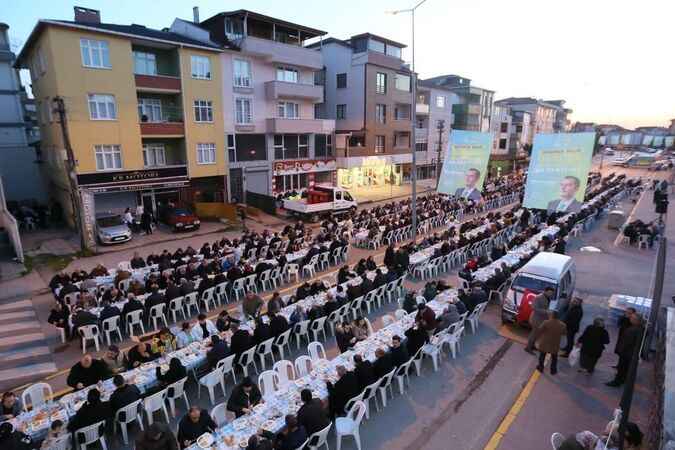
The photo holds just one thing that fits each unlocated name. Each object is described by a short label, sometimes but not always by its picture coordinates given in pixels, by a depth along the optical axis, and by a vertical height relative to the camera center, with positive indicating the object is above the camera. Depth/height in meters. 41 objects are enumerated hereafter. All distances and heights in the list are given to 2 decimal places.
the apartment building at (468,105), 56.38 +5.44
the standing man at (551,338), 9.03 -4.49
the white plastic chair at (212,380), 7.98 -4.81
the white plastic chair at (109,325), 10.57 -4.90
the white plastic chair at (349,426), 6.75 -4.84
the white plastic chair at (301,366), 8.36 -4.72
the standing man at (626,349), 8.58 -4.49
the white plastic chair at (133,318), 11.05 -4.92
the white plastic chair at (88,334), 10.28 -5.02
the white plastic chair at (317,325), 10.48 -4.88
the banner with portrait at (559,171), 11.78 -0.88
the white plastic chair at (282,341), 9.55 -4.84
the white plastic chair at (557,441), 6.01 -4.58
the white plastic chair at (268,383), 7.65 -4.71
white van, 11.24 -4.15
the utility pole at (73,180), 18.55 -1.94
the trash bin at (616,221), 25.42 -5.01
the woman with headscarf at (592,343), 8.92 -4.60
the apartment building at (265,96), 29.39 +3.62
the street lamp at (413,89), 17.20 +2.10
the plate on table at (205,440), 5.97 -4.52
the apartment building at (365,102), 38.56 +4.11
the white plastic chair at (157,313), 11.40 -4.92
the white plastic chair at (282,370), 7.97 -4.65
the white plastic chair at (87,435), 6.44 -4.79
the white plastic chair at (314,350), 8.92 -4.72
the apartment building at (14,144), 31.77 -0.20
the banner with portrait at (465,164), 14.72 -0.83
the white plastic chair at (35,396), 7.48 -4.87
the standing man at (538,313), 10.05 -4.31
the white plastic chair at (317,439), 6.30 -4.82
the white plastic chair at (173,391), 7.59 -4.83
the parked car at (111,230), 21.08 -4.72
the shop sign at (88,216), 20.90 -4.04
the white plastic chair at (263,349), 9.16 -4.80
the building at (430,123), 47.31 +2.34
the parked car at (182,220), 23.74 -4.69
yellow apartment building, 21.62 +1.91
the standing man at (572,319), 9.98 -4.45
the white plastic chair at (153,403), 7.17 -4.77
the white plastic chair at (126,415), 6.90 -4.81
